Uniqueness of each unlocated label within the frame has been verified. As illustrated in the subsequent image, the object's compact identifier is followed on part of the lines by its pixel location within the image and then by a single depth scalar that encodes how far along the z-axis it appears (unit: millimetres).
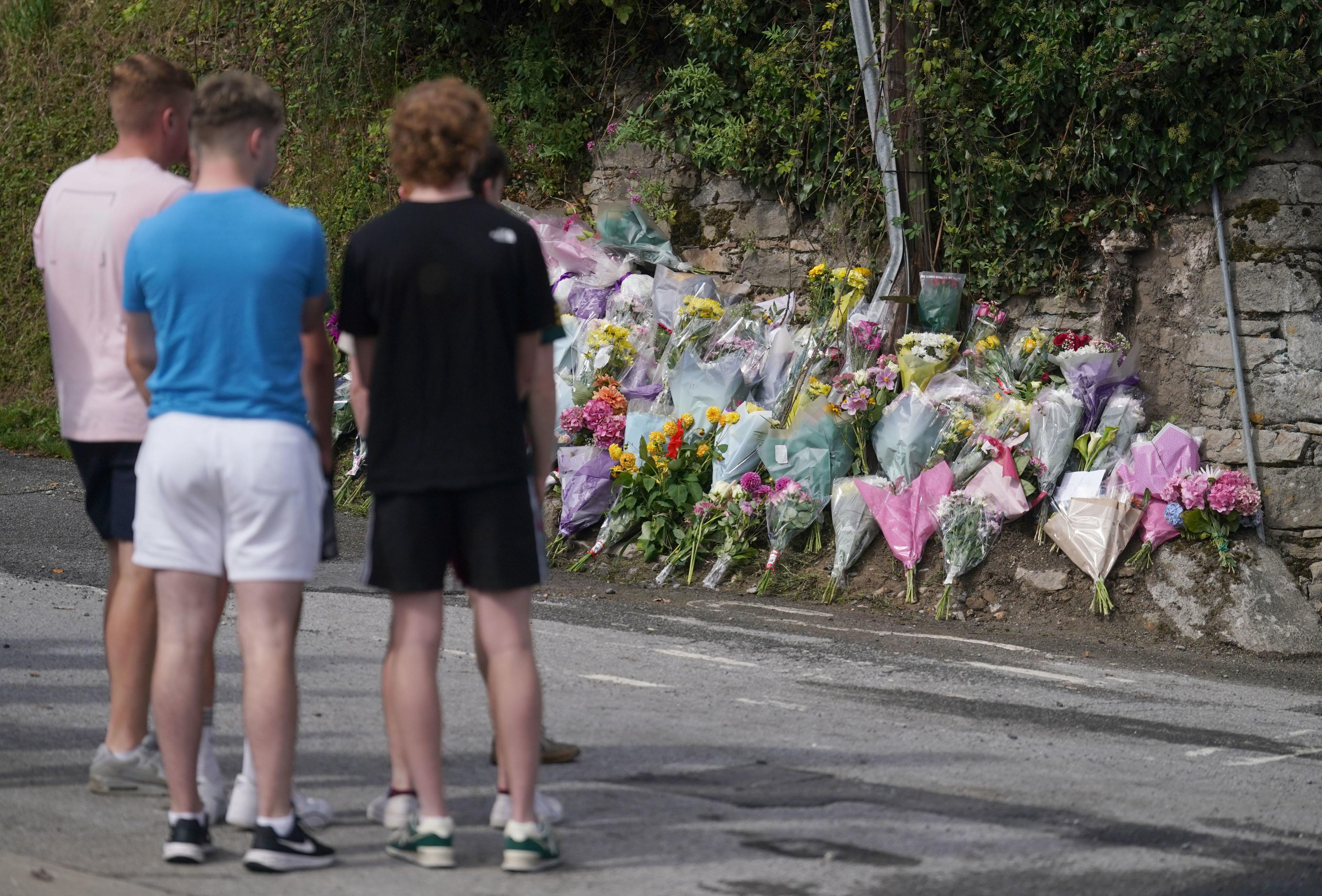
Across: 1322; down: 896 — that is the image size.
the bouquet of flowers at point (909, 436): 16375
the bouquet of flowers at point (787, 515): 16266
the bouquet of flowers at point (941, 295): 18406
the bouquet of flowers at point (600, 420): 17844
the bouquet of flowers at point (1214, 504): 15266
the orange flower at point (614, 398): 18250
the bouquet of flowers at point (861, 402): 16734
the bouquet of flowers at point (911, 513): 15758
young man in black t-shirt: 6078
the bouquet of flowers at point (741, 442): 16828
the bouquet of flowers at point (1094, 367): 16734
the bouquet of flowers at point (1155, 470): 15445
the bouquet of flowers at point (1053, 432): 16000
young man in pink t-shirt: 7094
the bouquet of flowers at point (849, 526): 16094
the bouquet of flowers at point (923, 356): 17094
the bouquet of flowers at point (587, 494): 17437
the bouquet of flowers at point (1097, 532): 15234
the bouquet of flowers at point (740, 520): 16406
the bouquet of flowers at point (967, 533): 15500
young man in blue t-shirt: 6066
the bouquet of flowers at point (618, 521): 17187
